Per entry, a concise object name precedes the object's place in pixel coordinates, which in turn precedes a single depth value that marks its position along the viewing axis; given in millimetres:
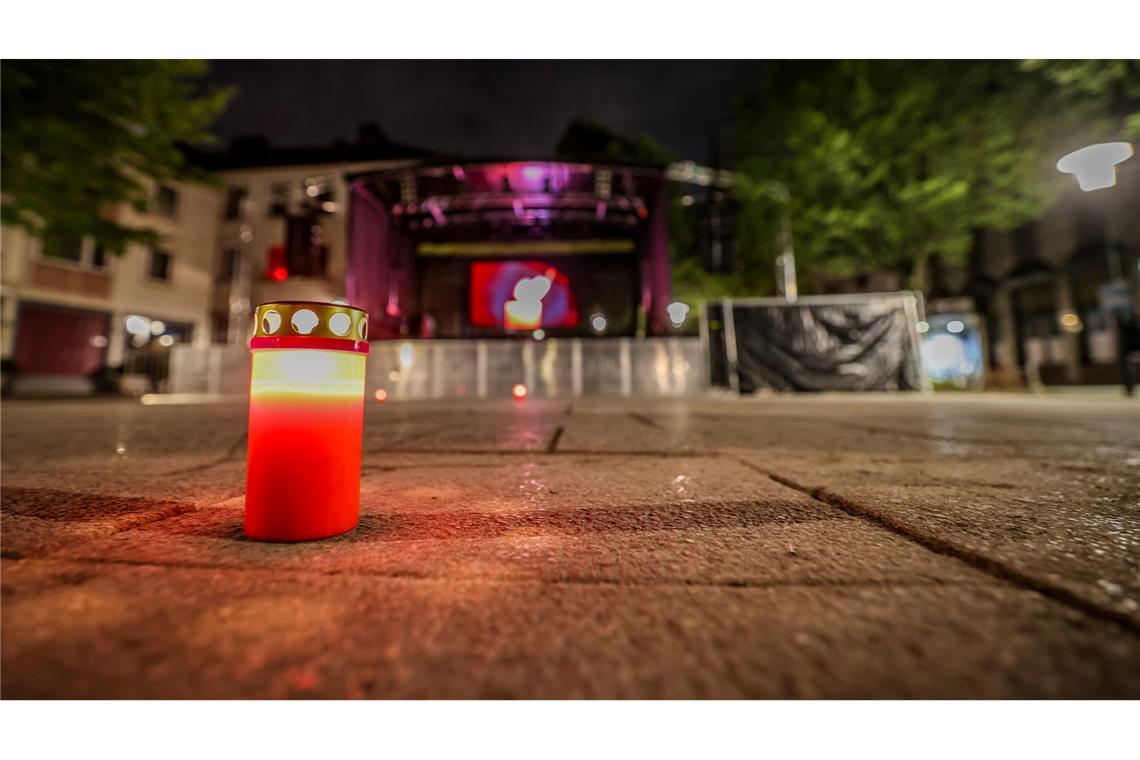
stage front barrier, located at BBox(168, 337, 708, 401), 7289
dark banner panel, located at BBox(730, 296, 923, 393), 5801
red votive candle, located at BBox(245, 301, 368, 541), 641
